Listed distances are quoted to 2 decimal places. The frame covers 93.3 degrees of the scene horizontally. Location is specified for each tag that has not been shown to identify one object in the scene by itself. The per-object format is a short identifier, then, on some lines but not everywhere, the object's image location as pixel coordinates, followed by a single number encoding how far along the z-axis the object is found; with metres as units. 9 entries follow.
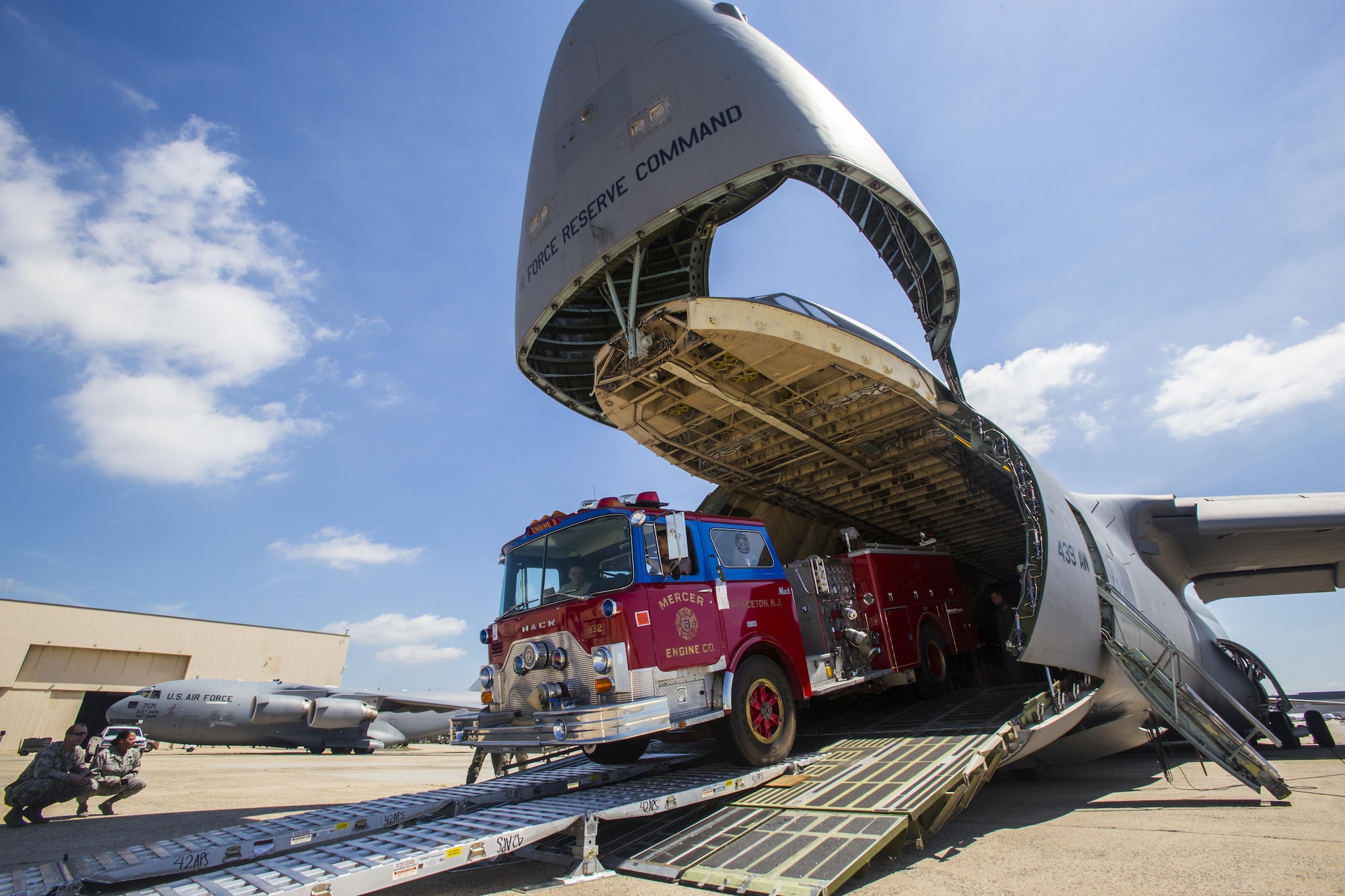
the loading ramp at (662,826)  3.89
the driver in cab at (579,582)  6.09
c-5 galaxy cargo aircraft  7.59
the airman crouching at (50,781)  8.11
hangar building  31.61
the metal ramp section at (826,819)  4.06
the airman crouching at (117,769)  8.94
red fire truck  5.32
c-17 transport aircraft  22.33
